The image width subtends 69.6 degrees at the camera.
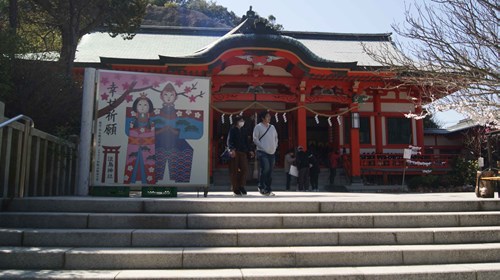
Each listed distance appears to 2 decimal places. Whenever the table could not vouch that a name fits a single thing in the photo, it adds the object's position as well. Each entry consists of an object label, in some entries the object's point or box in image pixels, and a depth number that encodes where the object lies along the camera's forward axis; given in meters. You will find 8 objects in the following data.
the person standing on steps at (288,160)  12.70
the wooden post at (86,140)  6.53
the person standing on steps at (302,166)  11.84
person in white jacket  7.09
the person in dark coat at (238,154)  7.00
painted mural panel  6.63
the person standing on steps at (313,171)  12.40
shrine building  12.64
